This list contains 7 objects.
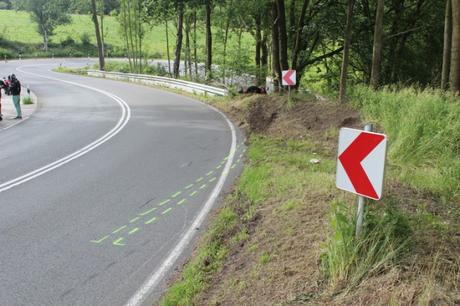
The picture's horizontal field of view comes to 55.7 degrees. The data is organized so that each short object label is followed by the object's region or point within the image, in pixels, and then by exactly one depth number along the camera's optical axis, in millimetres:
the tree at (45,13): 69750
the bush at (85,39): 77062
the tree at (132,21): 43000
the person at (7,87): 23016
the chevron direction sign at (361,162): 3834
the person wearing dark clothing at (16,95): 17906
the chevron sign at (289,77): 15227
